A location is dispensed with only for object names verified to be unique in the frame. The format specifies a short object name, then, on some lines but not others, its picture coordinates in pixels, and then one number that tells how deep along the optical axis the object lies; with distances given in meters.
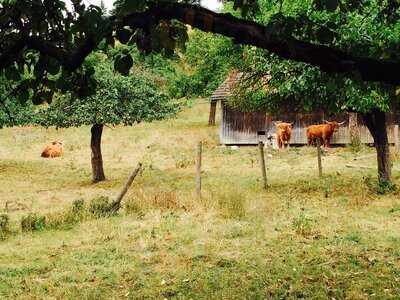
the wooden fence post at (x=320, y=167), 20.75
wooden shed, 33.78
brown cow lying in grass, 33.66
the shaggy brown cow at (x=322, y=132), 30.92
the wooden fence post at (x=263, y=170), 19.15
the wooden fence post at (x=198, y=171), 15.90
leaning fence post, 14.37
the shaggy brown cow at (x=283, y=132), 33.16
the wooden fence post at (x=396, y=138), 29.77
